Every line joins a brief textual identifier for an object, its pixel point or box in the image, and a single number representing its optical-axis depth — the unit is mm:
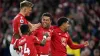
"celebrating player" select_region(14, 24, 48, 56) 12906
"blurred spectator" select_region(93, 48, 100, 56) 17628
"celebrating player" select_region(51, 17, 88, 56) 14219
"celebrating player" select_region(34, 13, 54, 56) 13625
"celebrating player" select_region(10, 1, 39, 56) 13766
